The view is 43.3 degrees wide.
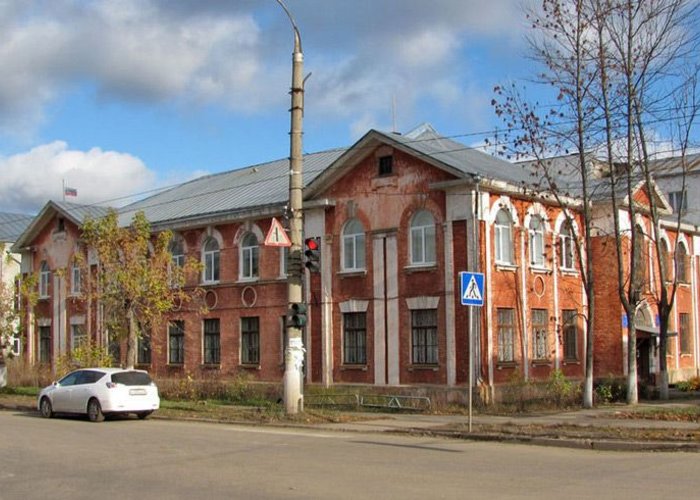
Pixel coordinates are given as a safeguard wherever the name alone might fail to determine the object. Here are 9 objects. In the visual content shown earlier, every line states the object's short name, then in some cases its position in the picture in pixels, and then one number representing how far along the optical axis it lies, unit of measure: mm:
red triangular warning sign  21828
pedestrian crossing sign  17344
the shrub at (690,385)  31164
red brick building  27094
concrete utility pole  21500
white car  22547
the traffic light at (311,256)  21062
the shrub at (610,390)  25828
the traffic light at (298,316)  21234
